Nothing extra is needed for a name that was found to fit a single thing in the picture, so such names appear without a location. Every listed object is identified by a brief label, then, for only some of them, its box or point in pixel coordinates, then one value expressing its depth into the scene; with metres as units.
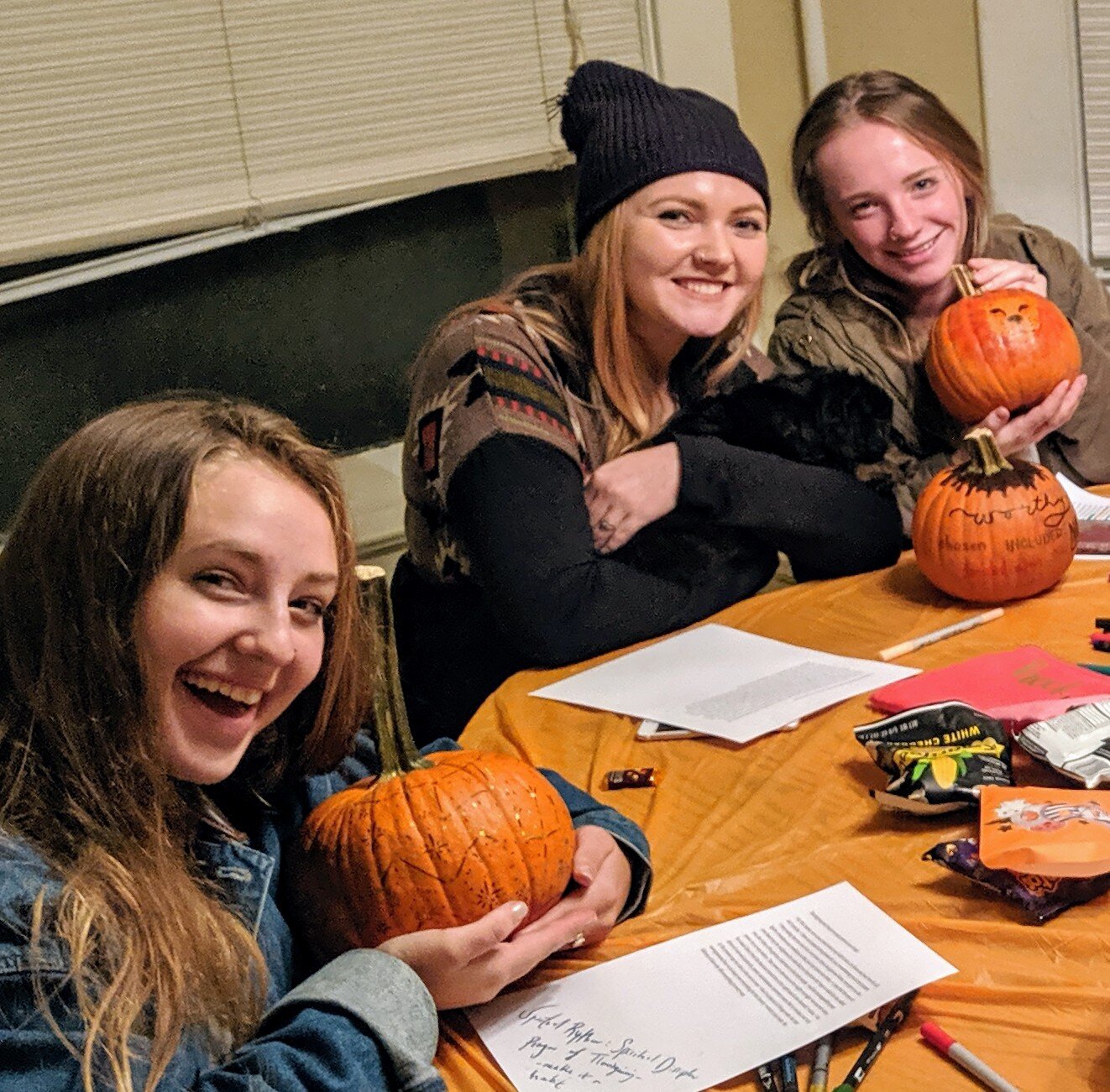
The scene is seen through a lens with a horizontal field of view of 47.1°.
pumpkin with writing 1.70
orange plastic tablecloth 0.89
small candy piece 1.38
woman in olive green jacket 2.33
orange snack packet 0.99
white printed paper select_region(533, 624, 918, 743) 1.48
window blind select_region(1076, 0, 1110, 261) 2.80
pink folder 1.27
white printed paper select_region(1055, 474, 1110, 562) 1.99
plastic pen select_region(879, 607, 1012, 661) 1.61
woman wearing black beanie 1.83
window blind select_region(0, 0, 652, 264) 2.41
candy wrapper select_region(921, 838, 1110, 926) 1.00
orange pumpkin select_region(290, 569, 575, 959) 1.06
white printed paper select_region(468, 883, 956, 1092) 0.92
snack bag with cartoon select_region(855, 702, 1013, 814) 1.16
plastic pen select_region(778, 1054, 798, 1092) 0.87
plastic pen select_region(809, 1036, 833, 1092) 0.87
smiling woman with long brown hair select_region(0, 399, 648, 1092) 0.86
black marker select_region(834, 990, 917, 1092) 0.87
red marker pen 0.84
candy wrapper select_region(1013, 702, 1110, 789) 1.13
